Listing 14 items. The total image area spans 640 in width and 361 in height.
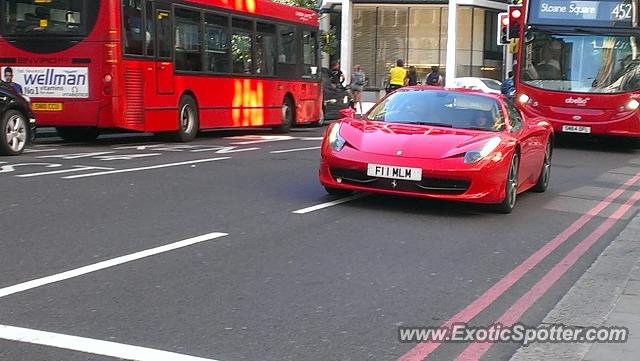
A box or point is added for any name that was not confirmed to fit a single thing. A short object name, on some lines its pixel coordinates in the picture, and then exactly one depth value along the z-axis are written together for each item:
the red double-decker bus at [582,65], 17.47
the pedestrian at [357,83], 29.96
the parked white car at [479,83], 33.00
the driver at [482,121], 9.18
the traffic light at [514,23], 18.73
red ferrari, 8.39
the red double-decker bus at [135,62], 14.38
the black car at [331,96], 25.55
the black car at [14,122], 12.55
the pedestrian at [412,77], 29.55
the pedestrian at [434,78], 27.59
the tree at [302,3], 37.74
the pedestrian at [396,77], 28.61
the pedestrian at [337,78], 26.34
